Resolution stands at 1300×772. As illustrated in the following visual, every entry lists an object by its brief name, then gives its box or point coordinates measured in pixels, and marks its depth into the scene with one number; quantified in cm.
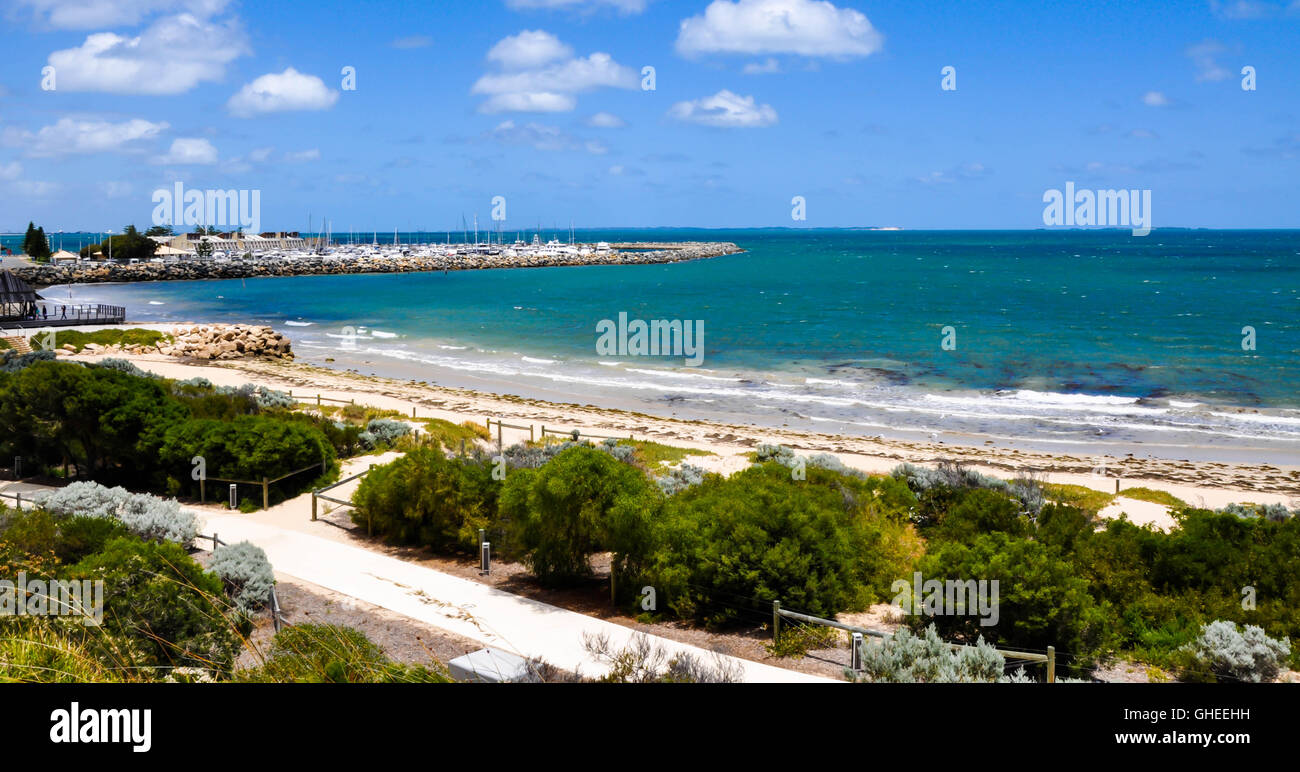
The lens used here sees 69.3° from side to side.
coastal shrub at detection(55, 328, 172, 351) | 4306
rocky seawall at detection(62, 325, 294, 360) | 4428
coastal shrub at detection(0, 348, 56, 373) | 2777
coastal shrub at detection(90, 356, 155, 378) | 2927
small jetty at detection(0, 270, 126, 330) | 4644
